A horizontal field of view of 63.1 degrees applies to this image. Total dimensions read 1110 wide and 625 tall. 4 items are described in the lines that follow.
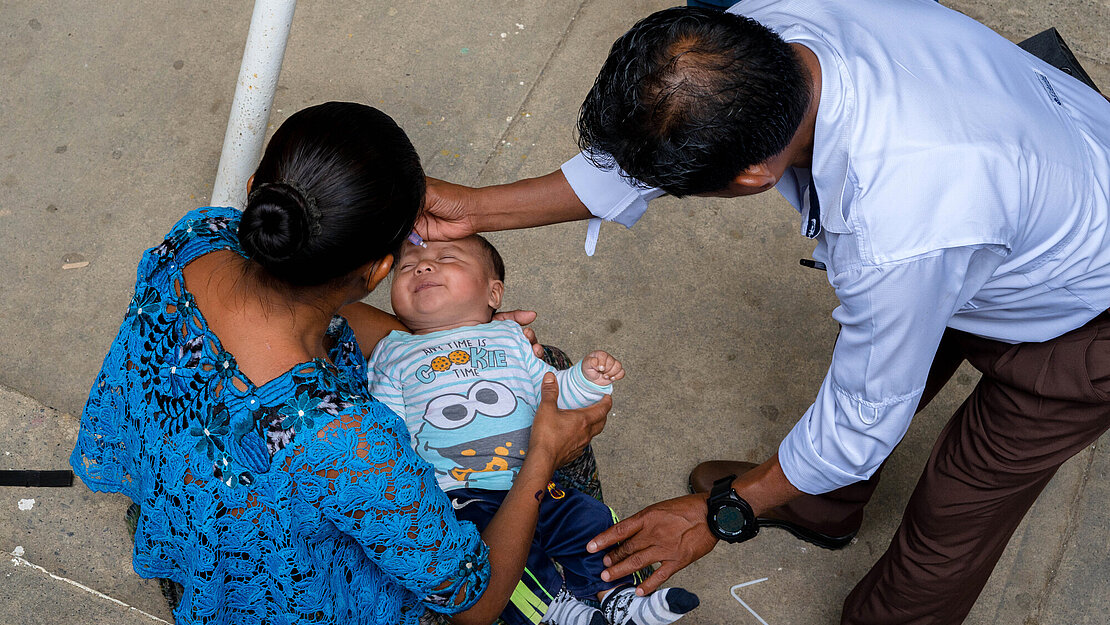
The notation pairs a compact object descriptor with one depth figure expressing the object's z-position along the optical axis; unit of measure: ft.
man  5.15
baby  7.13
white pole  8.59
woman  4.82
